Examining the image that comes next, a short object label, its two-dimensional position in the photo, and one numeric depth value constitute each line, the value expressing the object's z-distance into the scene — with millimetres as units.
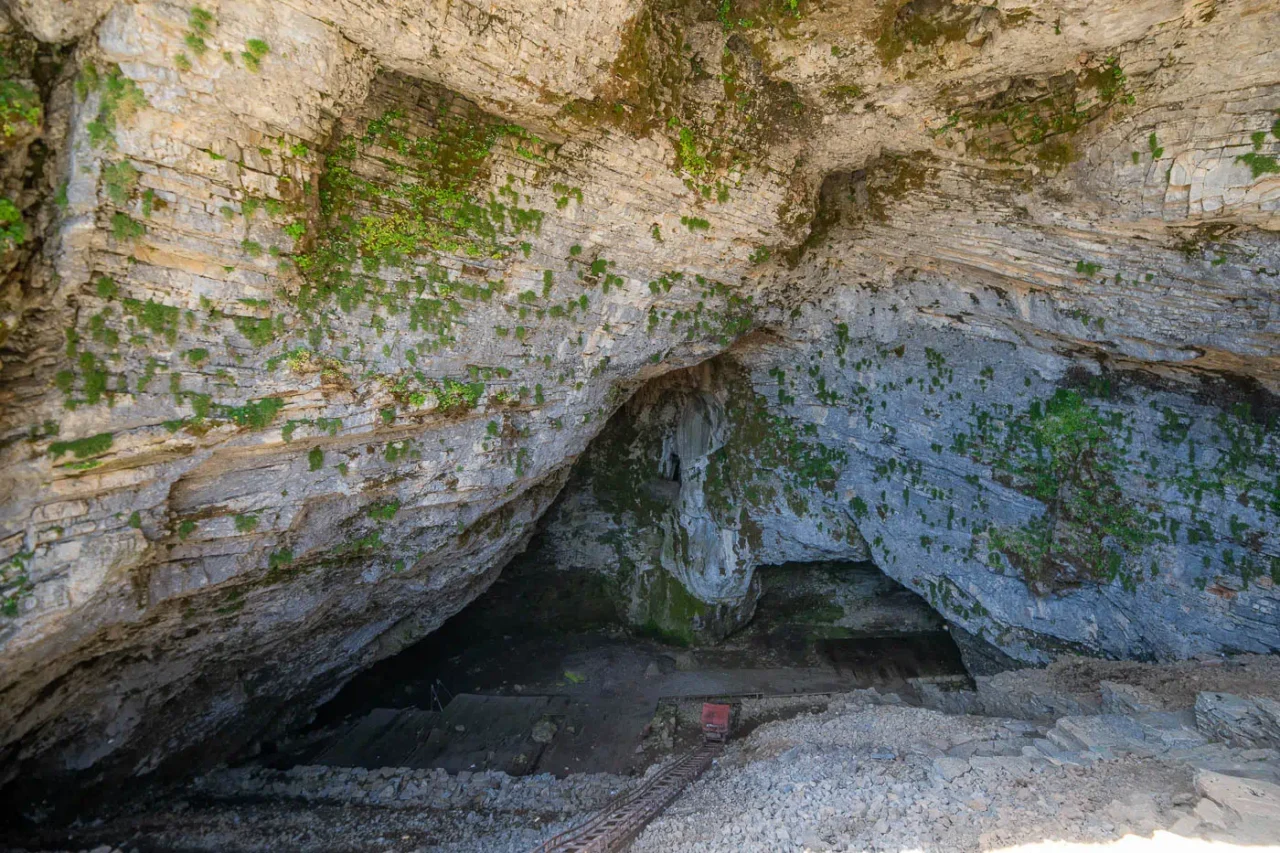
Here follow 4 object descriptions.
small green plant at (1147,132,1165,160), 7523
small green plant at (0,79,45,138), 4918
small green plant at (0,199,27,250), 5109
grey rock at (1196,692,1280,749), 7055
